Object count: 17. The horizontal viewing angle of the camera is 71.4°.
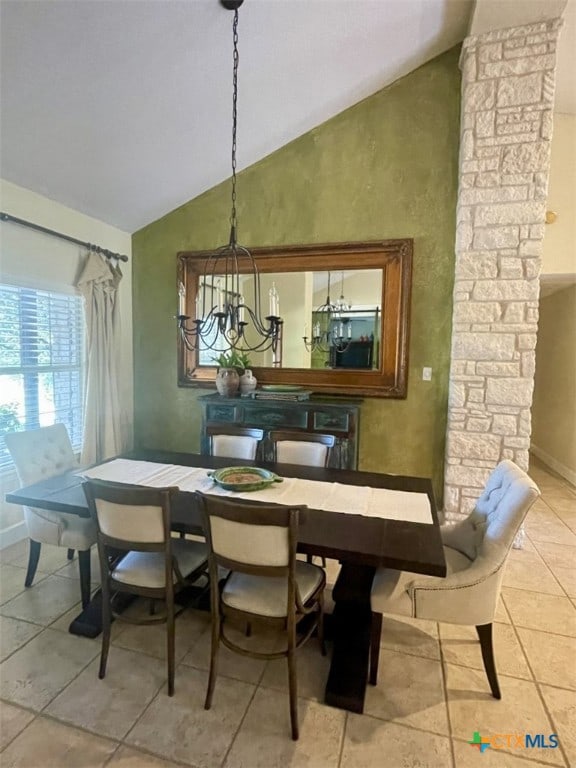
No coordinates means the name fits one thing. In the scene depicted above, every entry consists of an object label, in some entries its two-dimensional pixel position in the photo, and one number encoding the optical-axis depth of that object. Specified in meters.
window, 2.93
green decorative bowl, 2.06
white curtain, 3.51
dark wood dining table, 1.52
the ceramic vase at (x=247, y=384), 3.67
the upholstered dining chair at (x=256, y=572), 1.44
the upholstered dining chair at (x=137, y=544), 1.62
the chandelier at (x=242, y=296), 3.94
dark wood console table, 3.32
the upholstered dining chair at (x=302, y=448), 2.65
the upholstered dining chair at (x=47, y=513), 2.22
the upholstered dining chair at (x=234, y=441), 2.79
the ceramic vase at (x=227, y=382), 3.62
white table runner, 1.89
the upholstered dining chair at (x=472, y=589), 1.66
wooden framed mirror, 3.53
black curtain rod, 2.77
